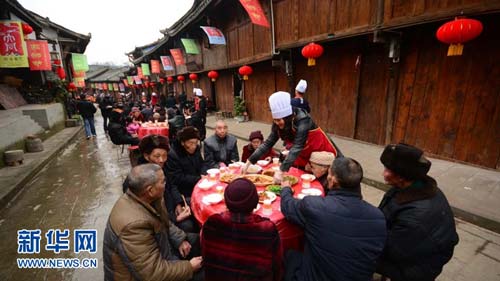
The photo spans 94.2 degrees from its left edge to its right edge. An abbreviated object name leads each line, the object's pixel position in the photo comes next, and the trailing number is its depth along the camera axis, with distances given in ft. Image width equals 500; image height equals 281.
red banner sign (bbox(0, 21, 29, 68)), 31.30
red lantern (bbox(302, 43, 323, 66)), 23.94
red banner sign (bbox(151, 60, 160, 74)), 75.00
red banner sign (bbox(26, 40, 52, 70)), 39.14
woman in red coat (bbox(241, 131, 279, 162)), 15.25
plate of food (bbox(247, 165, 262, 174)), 12.30
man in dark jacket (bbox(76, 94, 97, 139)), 38.53
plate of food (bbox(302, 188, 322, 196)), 9.43
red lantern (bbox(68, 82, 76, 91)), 66.55
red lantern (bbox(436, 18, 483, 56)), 13.88
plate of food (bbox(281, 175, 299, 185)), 10.51
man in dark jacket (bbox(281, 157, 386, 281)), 5.91
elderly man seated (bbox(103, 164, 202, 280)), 6.21
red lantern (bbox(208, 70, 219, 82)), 48.01
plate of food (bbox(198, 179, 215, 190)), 10.46
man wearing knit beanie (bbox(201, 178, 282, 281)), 6.07
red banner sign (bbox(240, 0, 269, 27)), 28.07
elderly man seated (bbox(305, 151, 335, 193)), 11.02
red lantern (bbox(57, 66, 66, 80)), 58.92
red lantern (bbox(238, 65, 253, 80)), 37.29
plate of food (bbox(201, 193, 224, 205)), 9.03
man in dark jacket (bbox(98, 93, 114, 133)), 40.43
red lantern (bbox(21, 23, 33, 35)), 36.42
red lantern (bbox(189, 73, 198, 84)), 57.88
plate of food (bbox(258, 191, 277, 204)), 8.98
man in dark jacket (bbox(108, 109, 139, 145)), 22.77
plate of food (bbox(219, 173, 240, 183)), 11.00
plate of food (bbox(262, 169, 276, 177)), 11.90
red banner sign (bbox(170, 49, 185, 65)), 57.87
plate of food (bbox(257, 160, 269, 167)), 13.59
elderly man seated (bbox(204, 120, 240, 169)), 14.97
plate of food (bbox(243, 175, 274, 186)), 10.44
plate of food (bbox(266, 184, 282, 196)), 9.68
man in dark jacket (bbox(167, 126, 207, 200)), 12.21
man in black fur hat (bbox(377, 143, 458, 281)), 6.41
